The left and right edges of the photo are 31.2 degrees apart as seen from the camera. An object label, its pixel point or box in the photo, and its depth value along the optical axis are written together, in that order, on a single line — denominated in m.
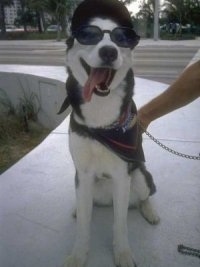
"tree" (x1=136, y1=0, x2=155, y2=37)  31.00
